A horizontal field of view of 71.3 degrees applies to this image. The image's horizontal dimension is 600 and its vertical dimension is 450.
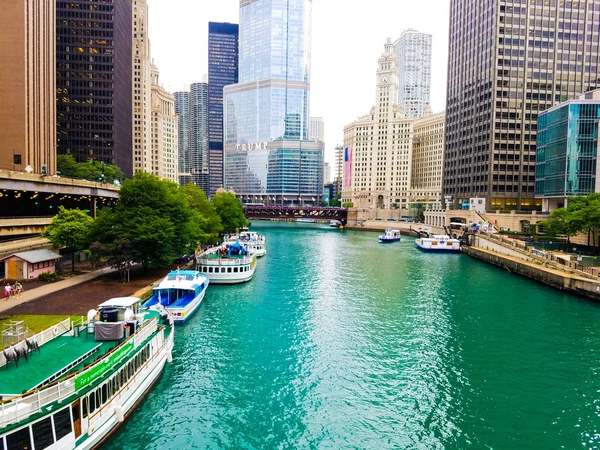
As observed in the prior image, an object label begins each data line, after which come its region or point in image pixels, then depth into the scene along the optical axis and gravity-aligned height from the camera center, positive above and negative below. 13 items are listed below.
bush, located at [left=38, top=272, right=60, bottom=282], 53.00 -9.97
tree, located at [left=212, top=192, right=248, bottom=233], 114.58 -2.88
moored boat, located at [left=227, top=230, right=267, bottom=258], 93.74 -9.65
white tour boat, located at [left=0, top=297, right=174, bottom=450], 18.62 -9.37
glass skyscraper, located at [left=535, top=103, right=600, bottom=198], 108.12 +16.14
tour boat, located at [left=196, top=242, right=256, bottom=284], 63.34 -10.27
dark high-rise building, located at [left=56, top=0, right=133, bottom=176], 161.62 +47.09
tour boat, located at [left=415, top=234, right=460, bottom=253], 116.12 -11.21
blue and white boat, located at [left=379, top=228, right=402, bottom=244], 143.50 -11.50
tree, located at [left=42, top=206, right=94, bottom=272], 56.53 -4.66
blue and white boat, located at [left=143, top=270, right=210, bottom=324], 42.84 -10.51
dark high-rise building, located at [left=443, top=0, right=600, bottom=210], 149.38 +47.54
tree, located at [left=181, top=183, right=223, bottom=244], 86.53 -2.00
